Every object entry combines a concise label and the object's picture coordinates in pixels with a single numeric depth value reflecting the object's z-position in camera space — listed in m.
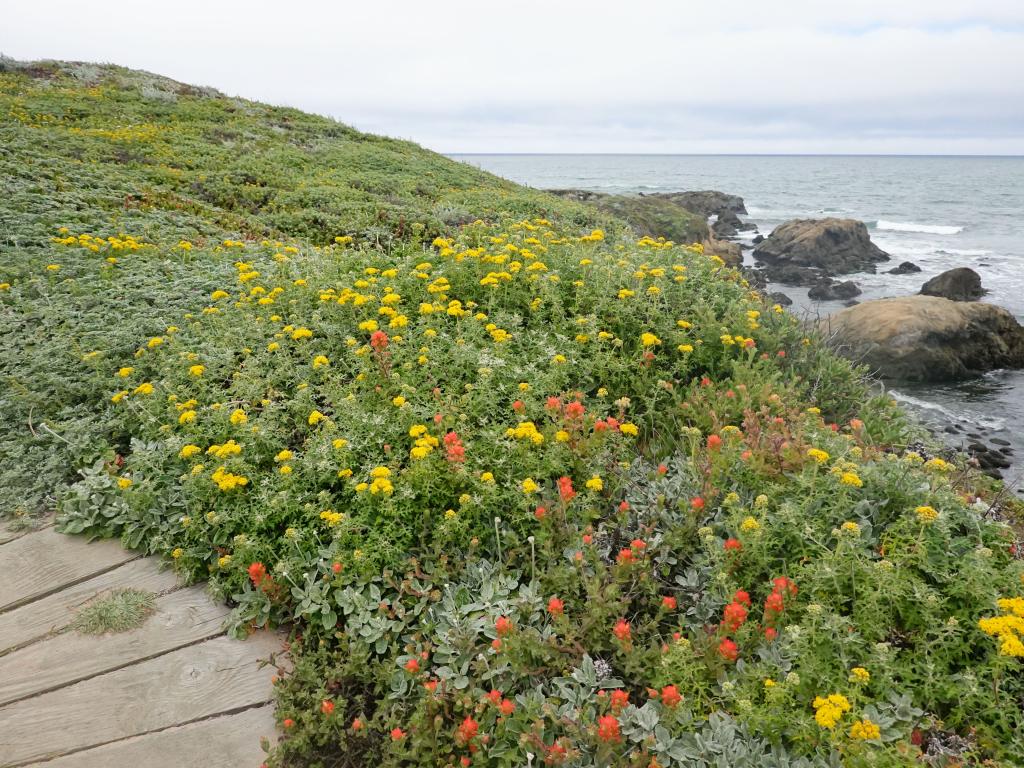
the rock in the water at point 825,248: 28.42
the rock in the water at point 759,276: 20.74
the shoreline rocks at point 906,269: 27.88
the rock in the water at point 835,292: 22.62
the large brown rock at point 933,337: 13.18
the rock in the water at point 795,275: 25.27
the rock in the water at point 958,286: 20.91
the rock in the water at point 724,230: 37.75
